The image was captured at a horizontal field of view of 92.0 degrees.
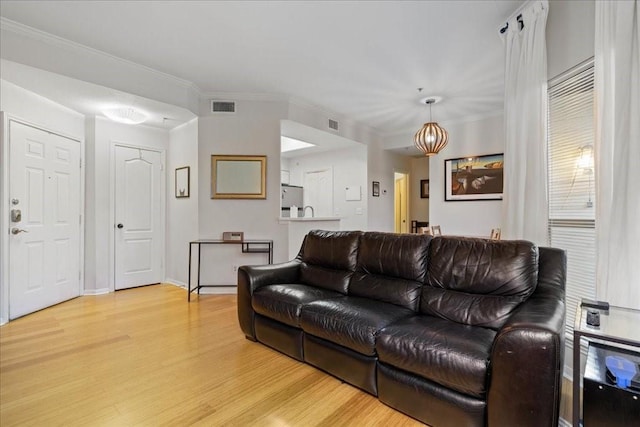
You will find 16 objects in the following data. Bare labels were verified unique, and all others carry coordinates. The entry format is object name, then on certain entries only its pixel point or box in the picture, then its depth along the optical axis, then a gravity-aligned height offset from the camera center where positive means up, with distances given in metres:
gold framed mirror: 4.32 +0.47
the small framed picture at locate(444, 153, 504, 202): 5.02 +0.57
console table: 4.09 -0.51
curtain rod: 2.29 +1.61
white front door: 3.26 -0.11
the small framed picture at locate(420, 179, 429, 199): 7.37 +0.54
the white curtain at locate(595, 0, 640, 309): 1.57 +0.31
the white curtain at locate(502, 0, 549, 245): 2.30 +0.66
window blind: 2.05 +0.24
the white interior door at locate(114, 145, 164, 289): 4.46 -0.11
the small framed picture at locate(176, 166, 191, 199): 4.52 +0.43
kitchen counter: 4.40 -0.12
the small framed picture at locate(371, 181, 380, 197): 6.15 +0.44
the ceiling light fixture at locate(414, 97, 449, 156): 4.26 +1.01
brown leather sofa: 1.34 -0.68
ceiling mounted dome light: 3.85 +1.20
